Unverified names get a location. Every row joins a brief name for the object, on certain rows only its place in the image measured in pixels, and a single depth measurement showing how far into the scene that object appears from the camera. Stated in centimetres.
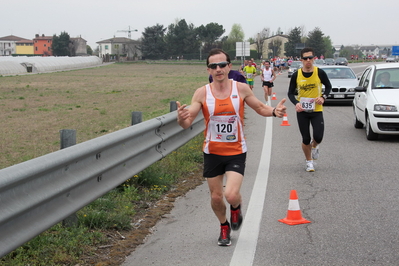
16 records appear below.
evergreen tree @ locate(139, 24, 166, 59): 14875
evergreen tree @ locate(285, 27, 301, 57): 13300
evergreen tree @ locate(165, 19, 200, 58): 14875
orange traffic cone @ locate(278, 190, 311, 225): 627
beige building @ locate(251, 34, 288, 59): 16834
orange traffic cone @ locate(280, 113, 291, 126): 1622
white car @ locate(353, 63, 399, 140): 1241
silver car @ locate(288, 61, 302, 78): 5609
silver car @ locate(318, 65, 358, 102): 2253
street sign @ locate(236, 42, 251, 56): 5881
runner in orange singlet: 556
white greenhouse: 6524
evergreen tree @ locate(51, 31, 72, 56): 19012
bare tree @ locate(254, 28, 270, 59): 12278
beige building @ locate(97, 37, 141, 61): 19438
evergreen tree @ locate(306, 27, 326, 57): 13300
